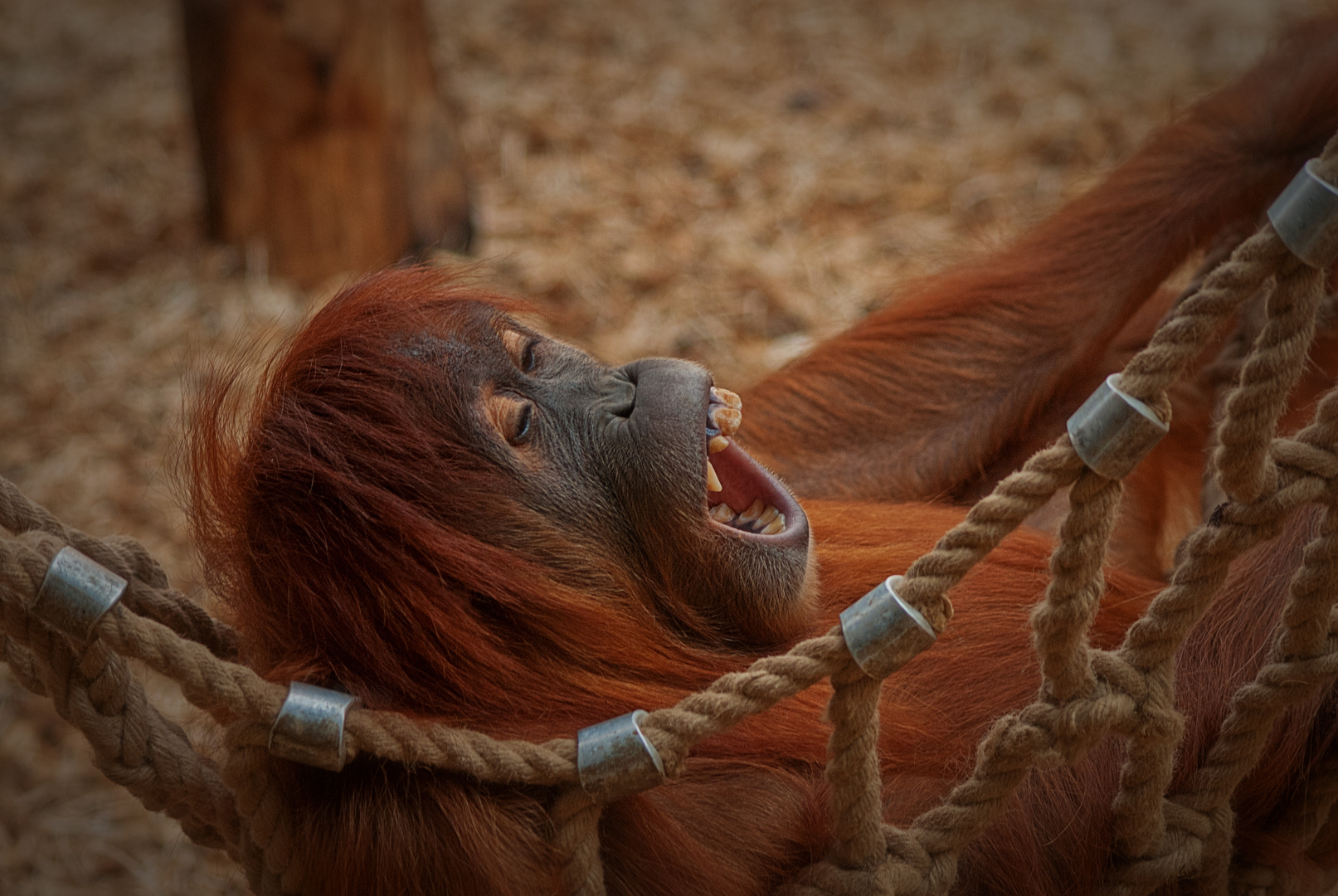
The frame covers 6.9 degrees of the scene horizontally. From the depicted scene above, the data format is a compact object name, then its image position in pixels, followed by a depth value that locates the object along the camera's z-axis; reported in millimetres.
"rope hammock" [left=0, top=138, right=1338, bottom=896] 4746
